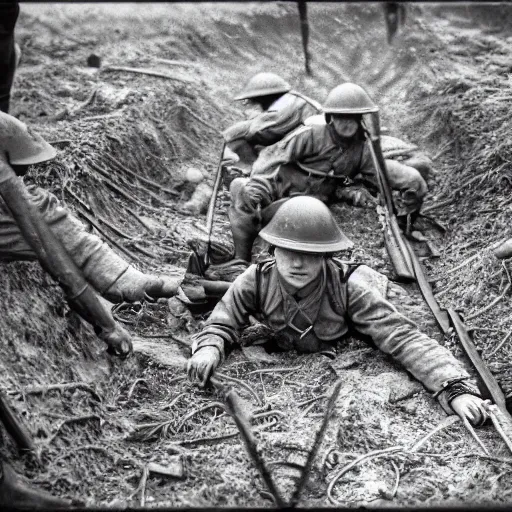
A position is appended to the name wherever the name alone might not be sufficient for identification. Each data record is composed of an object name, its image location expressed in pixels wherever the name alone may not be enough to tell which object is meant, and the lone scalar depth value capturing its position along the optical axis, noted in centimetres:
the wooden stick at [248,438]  447
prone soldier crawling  560
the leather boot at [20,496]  418
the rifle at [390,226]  767
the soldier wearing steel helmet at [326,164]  824
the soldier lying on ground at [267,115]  944
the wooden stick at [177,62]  1276
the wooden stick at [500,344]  628
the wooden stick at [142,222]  831
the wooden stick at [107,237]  745
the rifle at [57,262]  502
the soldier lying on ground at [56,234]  510
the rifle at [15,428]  444
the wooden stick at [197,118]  1129
